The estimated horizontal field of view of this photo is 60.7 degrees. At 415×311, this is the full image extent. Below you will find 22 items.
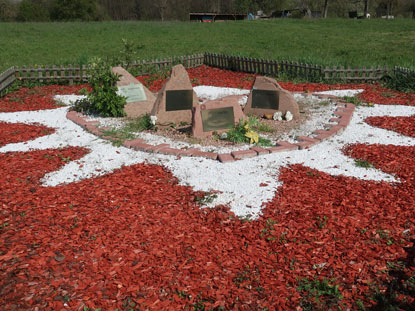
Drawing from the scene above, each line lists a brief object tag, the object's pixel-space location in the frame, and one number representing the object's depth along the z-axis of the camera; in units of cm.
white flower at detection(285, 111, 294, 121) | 821
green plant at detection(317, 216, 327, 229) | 419
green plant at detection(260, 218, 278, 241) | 401
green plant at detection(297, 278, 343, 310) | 306
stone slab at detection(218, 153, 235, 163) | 604
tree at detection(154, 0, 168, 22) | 6519
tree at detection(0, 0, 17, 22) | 5679
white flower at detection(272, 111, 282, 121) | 823
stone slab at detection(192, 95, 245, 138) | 714
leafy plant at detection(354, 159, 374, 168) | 587
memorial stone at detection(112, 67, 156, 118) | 895
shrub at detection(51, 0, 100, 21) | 6250
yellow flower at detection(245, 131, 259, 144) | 670
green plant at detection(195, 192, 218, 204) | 484
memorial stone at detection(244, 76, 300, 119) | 839
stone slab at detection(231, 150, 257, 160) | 616
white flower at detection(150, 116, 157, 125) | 770
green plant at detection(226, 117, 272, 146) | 675
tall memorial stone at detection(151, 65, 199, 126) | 802
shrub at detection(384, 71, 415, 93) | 1142
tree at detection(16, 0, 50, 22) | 6100
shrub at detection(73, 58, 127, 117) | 852
